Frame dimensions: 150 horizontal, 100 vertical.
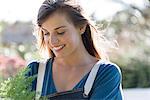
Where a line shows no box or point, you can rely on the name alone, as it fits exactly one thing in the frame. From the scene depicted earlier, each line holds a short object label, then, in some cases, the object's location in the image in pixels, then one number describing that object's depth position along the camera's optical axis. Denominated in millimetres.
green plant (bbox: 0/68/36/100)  1553
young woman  1961
